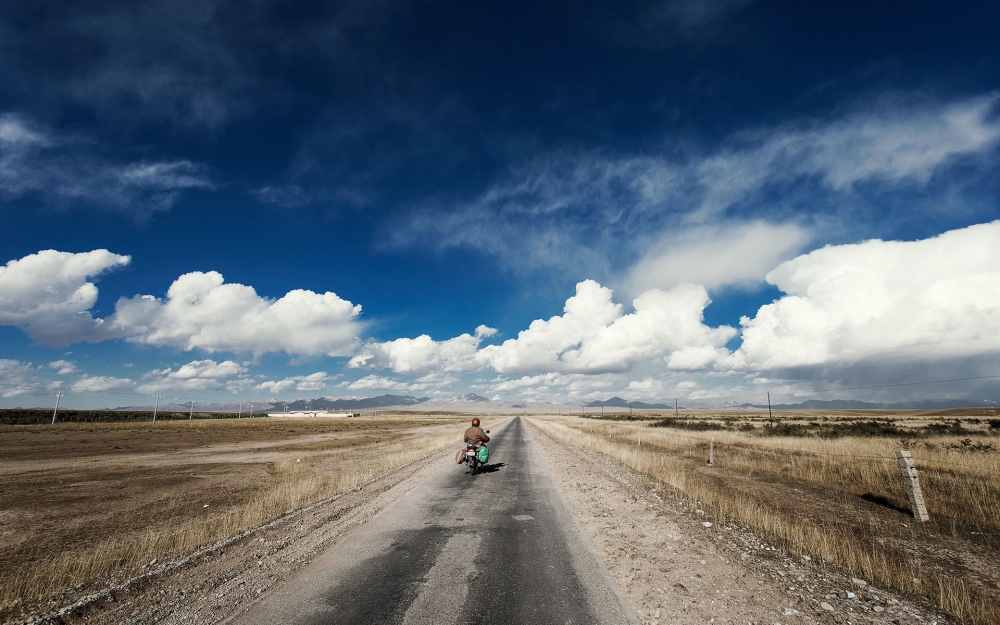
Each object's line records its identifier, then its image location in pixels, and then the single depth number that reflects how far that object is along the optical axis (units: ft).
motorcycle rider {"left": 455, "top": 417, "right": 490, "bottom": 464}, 51.98
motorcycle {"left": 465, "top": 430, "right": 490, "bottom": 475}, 51.21
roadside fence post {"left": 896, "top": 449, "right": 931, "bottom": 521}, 33.96
